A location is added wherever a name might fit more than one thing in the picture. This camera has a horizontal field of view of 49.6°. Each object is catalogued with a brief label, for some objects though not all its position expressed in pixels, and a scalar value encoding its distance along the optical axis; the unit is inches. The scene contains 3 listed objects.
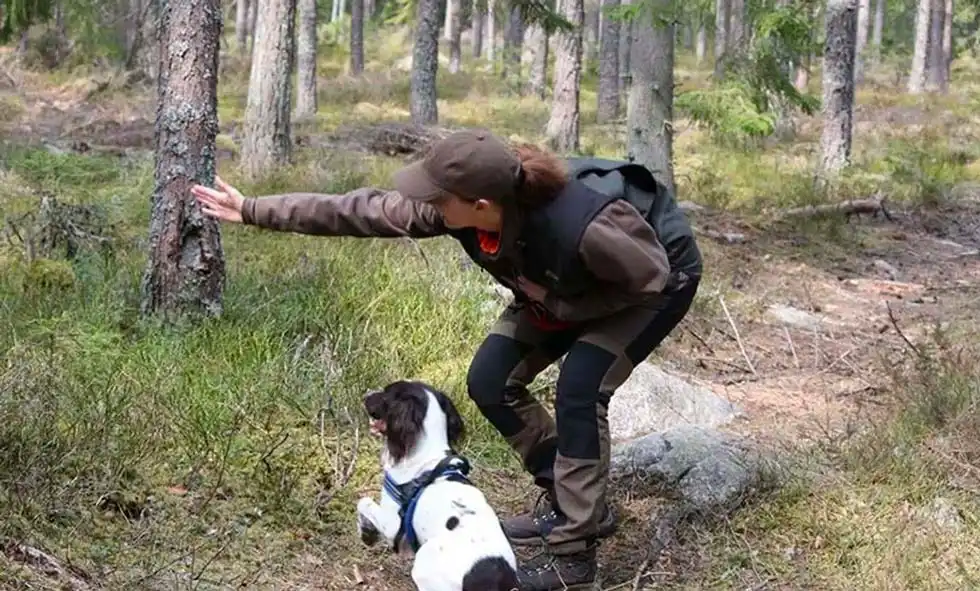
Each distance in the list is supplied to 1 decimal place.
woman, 136.5
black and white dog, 137.1
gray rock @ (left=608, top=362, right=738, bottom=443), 236.1
